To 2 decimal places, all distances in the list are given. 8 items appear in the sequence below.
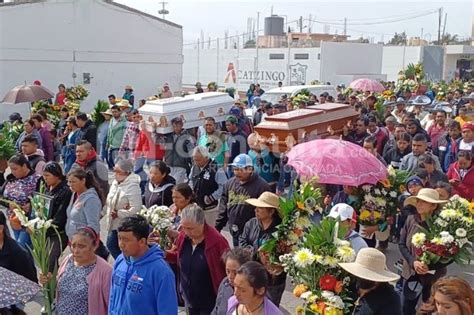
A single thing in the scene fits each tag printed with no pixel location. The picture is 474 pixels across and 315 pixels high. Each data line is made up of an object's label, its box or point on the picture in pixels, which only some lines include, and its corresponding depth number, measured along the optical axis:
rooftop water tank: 57.56
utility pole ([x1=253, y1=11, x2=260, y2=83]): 39.44
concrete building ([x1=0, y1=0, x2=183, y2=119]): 23.95
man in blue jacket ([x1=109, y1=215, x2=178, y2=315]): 4.19
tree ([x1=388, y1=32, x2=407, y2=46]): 76.06
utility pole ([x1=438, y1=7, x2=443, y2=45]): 78.25
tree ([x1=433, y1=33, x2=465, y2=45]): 83.81
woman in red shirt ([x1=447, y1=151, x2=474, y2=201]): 8.18
